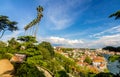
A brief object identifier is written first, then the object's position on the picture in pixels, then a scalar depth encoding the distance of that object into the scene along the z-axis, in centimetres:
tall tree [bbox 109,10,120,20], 319
